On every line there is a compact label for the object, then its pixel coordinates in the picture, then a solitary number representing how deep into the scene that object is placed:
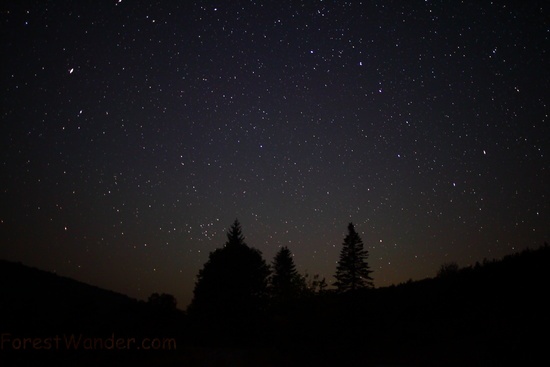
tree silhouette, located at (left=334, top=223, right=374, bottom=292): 36.31
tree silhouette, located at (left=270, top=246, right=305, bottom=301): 44.55
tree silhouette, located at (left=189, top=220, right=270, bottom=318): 28.75
